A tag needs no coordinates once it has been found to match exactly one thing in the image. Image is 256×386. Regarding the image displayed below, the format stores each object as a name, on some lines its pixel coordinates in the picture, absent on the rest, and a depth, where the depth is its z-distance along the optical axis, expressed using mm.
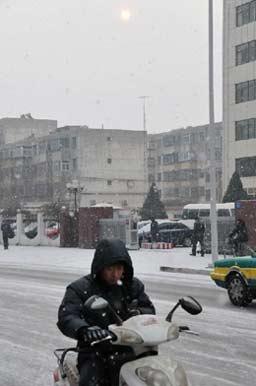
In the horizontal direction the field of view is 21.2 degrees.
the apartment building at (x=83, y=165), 93125
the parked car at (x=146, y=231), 36469
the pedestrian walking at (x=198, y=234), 26859
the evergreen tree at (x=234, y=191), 46562
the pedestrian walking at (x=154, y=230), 33119
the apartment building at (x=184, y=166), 102681
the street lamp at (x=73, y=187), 41094
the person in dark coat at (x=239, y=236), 23125
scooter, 3553
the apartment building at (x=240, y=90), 53188
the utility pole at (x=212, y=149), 21672
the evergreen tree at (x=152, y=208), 60781
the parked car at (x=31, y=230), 41438
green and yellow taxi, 12453
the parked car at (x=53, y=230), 38000
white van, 38250
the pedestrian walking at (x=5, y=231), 36266
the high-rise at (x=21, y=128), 118125
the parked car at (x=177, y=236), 35938
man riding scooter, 3943
